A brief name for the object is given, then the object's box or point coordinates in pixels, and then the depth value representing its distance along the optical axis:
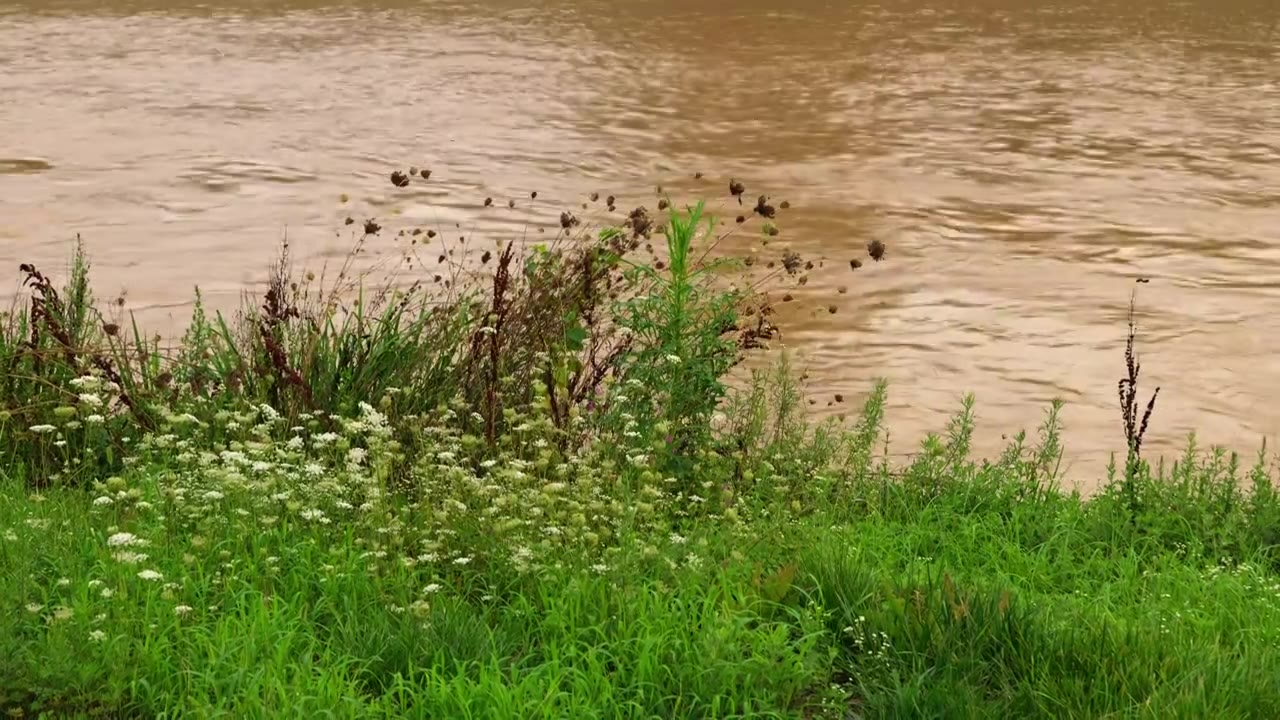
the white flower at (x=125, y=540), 4.21
